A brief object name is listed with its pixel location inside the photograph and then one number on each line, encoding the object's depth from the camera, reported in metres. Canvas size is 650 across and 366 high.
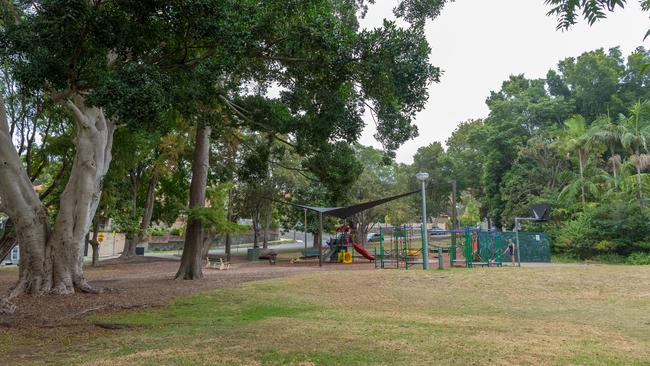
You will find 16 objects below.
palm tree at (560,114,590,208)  27.66
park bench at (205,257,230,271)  23.53
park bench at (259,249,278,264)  27.36
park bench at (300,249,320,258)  29.94
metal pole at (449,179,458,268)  20.61
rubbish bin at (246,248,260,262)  31.19
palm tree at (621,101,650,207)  25.30
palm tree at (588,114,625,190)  26.95
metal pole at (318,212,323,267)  23.03
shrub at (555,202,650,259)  23.25
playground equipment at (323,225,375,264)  26.19
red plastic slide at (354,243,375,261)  26.22
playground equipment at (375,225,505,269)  19.95
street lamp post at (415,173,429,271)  18.19
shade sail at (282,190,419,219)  22.06
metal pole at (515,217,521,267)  20.55
